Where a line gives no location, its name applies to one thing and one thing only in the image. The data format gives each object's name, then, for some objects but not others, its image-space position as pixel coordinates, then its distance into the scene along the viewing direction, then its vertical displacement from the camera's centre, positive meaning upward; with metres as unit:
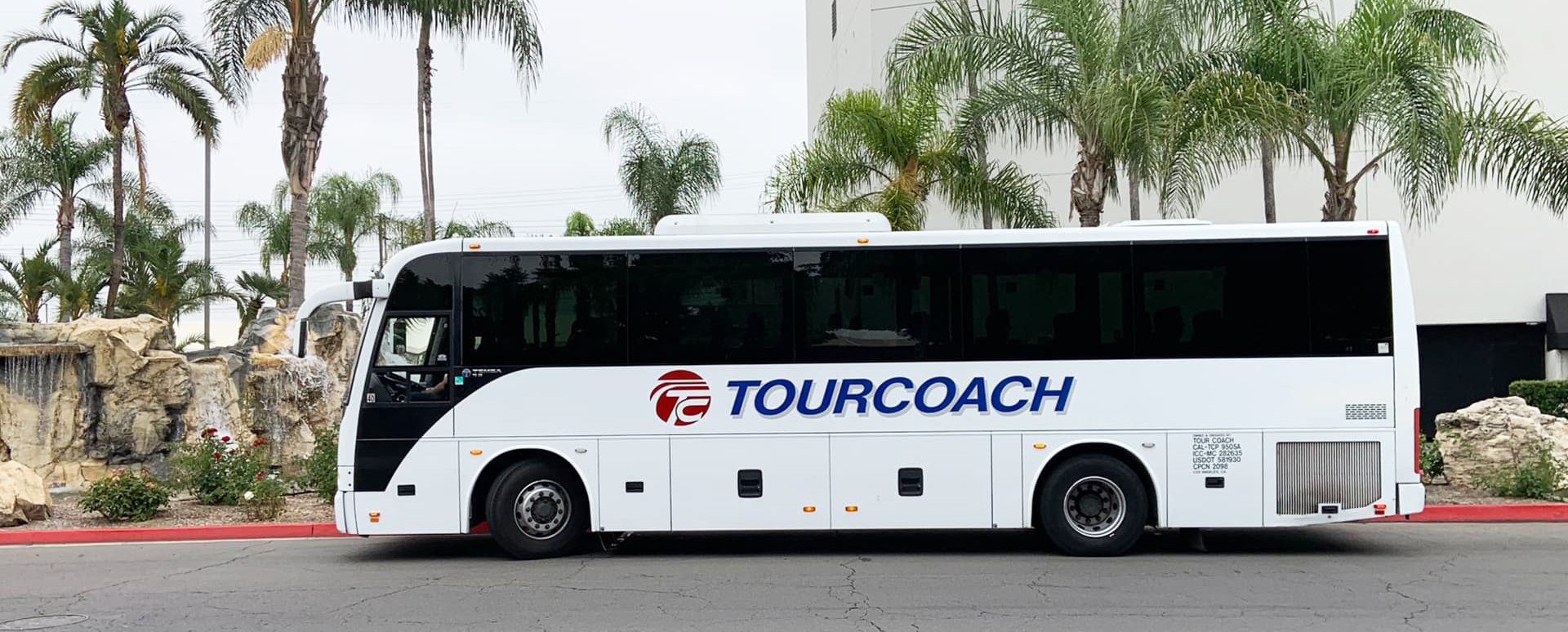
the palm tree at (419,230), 43.22 +4.05
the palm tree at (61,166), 35.06 +5.07
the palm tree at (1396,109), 15.75 +2.75
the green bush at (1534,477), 14.27 -1.57
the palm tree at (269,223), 45.34 +4.49
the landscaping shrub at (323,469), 15.30 -1.41
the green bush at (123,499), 14.30 -1.60
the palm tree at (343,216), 46.88 +4.79
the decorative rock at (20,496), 14.26 -1.57
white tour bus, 11.35 -0.31
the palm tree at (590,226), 37.94 +3.63
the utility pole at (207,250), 43.69 +3.41
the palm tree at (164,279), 37.25 +2.13
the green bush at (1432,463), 15.52 -1.51
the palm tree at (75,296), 34.66 +1.54
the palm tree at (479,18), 22.30 +5.69
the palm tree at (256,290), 41.19 +1.91
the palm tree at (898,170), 19.83 +2.69
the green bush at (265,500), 14.48 -1.65
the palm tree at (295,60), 21.84 +4.88
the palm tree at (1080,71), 16.14 +3.60
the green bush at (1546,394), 19.58 -0.91
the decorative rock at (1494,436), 14.84 -1.16
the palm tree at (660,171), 31.97 +4.26
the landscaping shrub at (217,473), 15.36 -1.43
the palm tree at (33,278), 34.69 +2.01
